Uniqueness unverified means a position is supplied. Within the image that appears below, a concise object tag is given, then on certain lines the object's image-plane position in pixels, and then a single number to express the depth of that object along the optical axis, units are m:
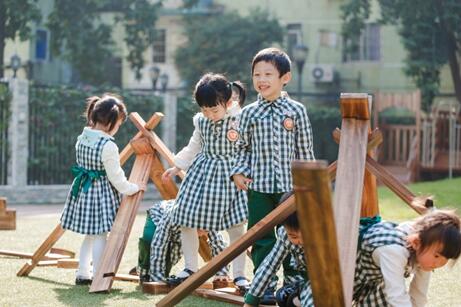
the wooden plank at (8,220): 12.46
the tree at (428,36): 37.38
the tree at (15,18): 34.84
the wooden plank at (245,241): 6.96
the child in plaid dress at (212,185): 9.13
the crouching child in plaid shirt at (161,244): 9.52
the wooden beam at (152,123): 10.05
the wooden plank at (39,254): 10.31
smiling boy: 8.58
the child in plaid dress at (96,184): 9.90
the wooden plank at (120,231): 9.24
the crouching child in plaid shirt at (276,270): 7.57
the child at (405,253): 6.22
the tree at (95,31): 39.84
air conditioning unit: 47.29
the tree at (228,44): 43.15
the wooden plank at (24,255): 11.58
